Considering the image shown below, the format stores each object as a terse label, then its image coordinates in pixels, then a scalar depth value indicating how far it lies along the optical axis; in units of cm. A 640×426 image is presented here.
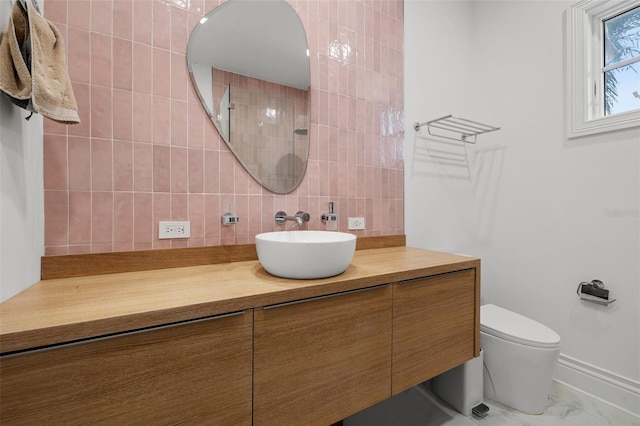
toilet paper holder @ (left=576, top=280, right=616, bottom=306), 166
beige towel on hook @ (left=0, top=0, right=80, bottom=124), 74
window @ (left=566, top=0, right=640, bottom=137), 171
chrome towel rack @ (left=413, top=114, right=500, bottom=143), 208
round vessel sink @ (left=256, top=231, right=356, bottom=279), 98
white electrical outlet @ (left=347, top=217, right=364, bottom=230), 171
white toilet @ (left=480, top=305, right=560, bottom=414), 151
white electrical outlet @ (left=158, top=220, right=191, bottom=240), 122
